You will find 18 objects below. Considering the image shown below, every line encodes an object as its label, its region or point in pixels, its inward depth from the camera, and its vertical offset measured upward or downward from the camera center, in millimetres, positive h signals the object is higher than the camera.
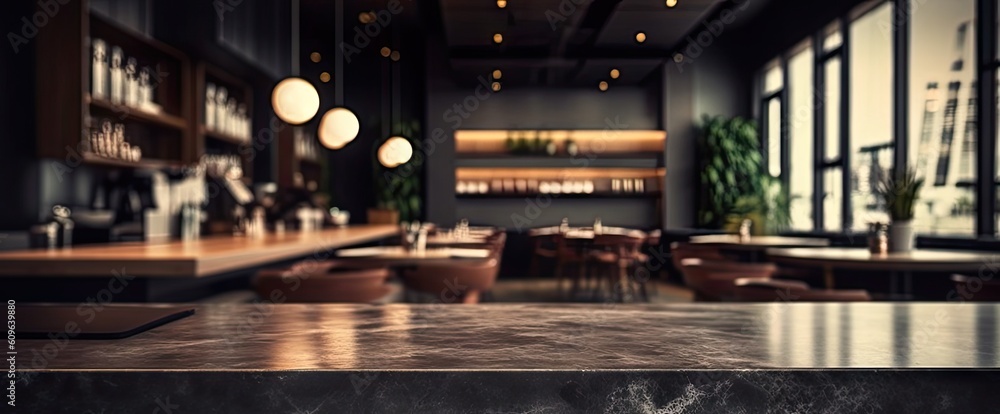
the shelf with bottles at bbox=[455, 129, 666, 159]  10617 +979
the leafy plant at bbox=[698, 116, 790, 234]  9906 +572
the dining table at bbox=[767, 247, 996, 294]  3741 -276
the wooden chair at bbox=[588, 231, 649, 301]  7875 -550
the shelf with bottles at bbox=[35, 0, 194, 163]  4000 +772
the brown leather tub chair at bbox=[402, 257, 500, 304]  3797 -384
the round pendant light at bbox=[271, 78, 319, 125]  4117 +626
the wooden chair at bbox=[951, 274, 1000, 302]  3037 -356
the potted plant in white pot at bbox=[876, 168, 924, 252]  4152 -5
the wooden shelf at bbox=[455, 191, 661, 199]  10641 +193
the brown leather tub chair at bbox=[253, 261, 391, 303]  2997 -342
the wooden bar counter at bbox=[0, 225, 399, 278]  2873 -222
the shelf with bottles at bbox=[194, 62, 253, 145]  5828 +926
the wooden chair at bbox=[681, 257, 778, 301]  3271 -318
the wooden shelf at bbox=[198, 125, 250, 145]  5801 +622
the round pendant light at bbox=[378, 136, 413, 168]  6465 +518
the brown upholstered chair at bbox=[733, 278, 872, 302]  2559 -311
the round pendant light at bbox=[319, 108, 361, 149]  4902 +558
